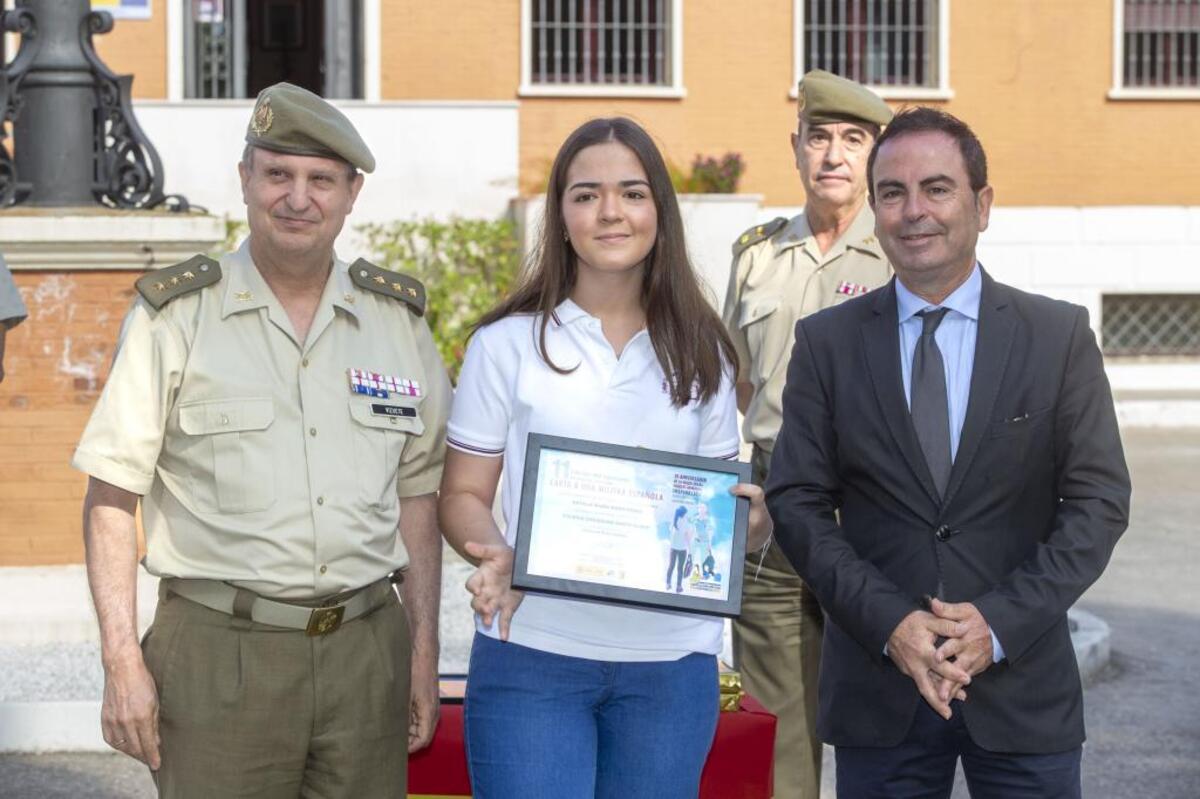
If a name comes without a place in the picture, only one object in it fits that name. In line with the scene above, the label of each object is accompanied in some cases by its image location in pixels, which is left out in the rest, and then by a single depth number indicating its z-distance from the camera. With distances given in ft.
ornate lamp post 27.94
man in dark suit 11.54
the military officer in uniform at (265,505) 11.84
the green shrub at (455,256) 54.03
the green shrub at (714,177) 58.70
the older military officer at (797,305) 16.89
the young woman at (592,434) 11.78
